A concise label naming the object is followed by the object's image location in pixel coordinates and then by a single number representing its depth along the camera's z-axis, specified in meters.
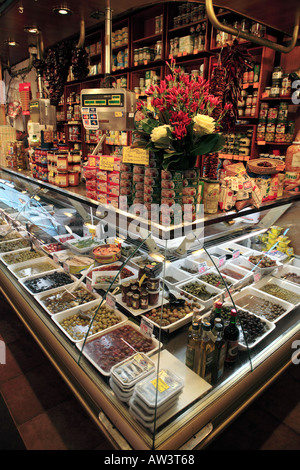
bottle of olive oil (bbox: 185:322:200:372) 1.69
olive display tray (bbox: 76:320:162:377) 1.79
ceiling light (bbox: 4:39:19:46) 4.50
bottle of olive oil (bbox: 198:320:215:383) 1.69
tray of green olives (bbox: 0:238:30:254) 3.35
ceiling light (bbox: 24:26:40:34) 3.40
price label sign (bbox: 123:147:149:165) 1.76
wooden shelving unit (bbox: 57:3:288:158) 4.13
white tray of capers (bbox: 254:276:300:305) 2.58
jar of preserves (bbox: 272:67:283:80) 3.90
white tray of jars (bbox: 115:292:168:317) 2.07
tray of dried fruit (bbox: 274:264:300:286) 2.81
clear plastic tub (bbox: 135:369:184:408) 1.48
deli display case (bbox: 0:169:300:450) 1.59
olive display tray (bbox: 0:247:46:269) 3.01
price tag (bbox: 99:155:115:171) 2.03
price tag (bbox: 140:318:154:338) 1.92
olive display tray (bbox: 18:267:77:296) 2.64
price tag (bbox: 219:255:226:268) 2.75
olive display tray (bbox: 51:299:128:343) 2.06
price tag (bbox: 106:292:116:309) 2.16
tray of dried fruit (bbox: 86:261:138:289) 2.47
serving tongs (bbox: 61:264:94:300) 2.50
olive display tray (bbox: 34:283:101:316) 2.31
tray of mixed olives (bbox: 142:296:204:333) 1.95
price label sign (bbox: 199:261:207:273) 2.29
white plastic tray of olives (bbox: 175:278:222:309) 2.19
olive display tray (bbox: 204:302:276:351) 1.97
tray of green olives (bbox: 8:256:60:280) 2.87
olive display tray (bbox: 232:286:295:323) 2.41
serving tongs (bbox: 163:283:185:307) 2.10
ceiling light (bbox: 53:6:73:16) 2.69
